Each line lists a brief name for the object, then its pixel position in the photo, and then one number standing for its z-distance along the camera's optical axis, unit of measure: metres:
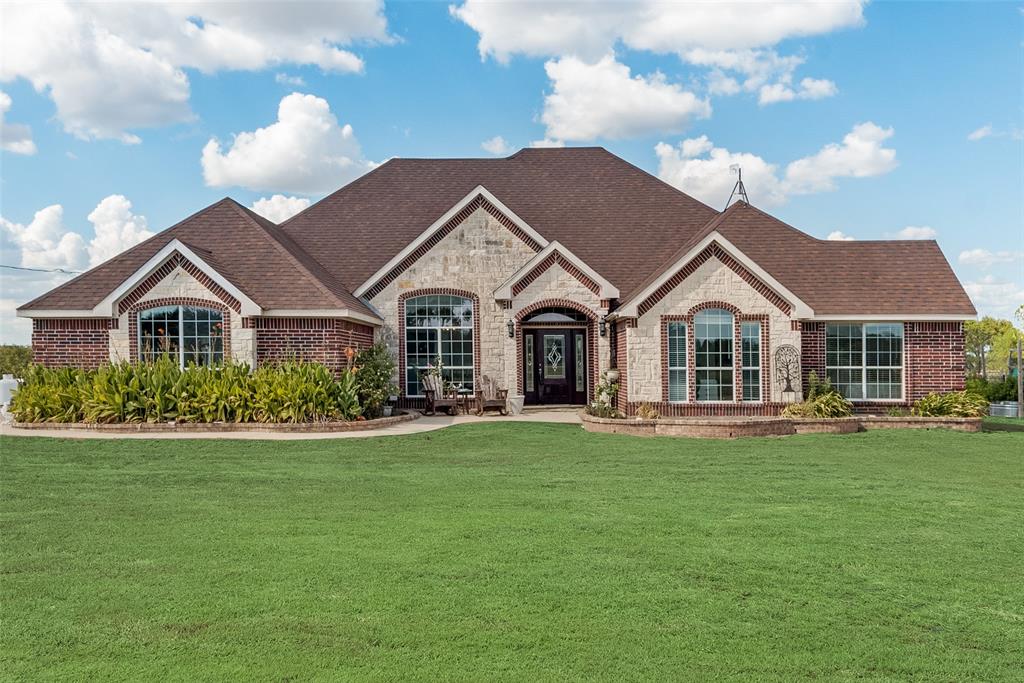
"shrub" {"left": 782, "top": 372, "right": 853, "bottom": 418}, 18.59
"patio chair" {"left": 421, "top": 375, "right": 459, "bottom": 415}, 21.88
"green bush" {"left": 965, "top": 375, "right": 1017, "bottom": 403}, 30.95
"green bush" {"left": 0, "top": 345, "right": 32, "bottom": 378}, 31.89
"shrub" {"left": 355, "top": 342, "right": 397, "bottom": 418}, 19.85
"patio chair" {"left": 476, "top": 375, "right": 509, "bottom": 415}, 21.78
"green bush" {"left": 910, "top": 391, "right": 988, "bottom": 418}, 19.03
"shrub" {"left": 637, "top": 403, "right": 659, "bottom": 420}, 18.81
